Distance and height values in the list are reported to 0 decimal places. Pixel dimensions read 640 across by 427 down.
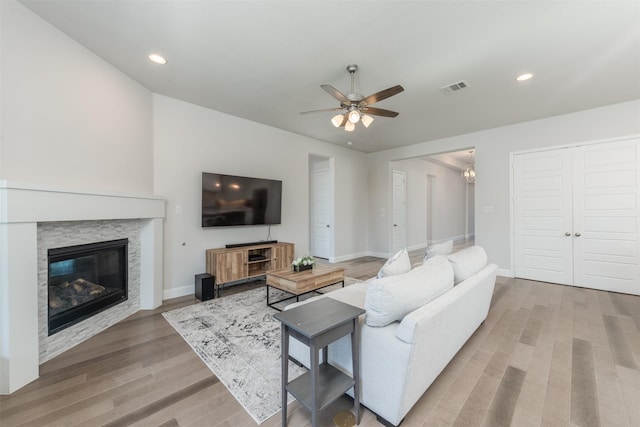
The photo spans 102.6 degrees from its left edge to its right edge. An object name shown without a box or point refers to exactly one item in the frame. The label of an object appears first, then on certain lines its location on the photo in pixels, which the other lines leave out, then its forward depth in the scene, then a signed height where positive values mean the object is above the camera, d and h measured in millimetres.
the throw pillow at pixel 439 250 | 2819 -421
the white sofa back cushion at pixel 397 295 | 1508 -515
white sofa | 1405 -789
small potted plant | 3414 -683
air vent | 3141 +1588
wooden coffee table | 2998 -818
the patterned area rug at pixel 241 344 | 1754 -1215
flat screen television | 3857 +217
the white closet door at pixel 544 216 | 4219 -70
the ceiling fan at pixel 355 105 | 2582 +1190
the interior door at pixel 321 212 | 6304 +24
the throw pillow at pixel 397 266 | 2039 -438
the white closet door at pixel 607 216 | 3736 -69
